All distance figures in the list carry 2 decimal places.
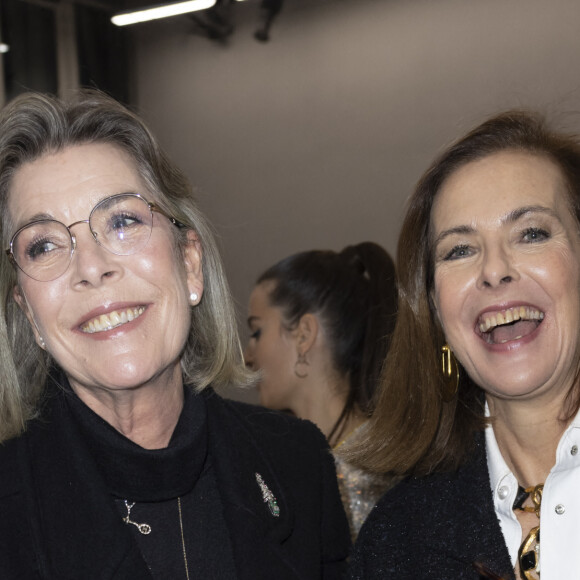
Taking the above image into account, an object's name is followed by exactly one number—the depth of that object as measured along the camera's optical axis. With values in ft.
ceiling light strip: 20.47
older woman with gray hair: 6.55
